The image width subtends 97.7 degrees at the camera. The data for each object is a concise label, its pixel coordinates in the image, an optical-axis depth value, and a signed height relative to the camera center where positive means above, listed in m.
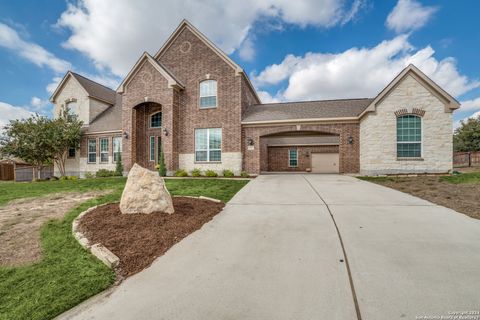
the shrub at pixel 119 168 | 15.22 -0.70
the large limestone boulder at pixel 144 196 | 4.70 -0.85
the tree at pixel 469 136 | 24.47 +2.71
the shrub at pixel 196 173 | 13.54 -0.95
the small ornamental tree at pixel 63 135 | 15.98 +1.79
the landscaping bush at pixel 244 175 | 12.62 -1.01
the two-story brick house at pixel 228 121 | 11.26 +2.39
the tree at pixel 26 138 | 15.38 +1.50
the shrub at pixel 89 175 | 16.50 -1.32
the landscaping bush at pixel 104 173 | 15.43 -1.09
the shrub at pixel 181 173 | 13.57 -0.96
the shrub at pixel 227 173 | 12.99 -0.93
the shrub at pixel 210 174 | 13.28 -0.99
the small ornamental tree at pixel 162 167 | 13.52 -0.56
